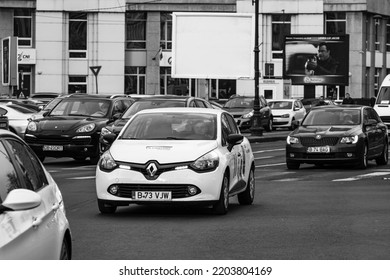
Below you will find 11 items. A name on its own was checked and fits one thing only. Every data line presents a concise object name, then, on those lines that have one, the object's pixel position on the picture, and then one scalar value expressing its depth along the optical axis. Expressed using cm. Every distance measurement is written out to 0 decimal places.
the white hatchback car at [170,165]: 1524
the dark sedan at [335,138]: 2683
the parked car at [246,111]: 5034
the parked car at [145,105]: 2717
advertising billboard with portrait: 6888
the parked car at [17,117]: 3519
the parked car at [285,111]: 5684
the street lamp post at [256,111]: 4694
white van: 4653
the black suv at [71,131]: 2741
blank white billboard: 5662
